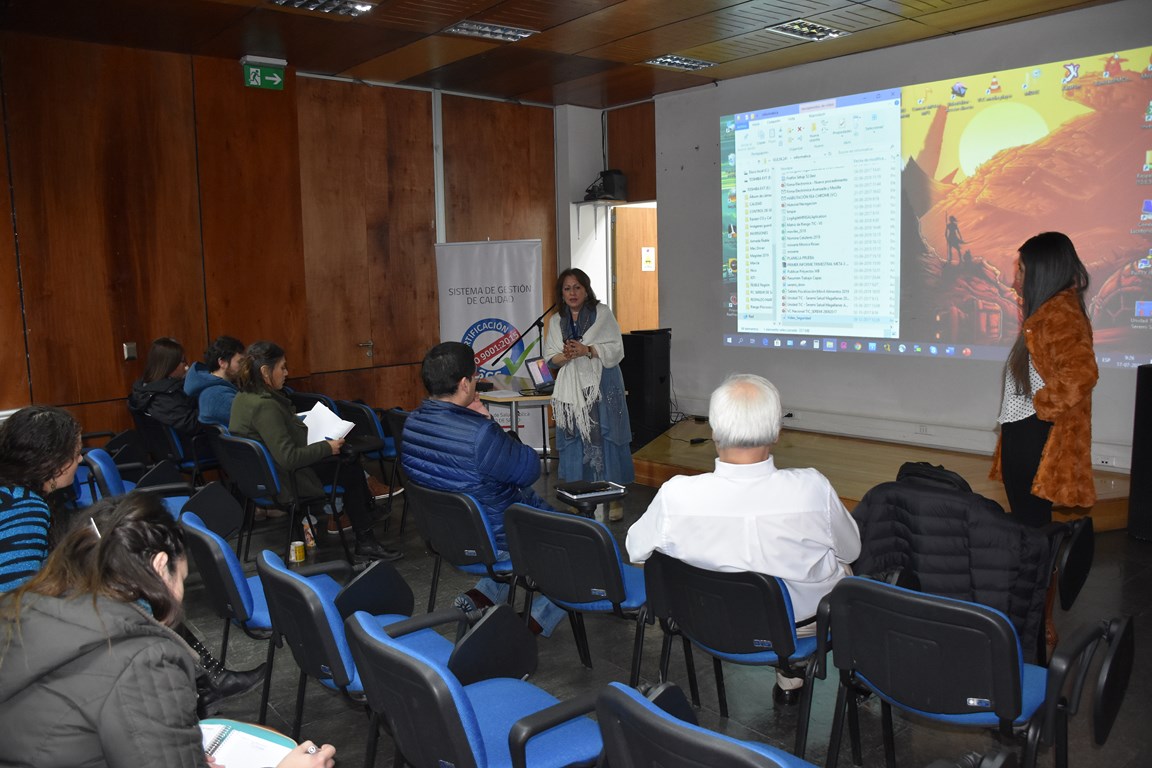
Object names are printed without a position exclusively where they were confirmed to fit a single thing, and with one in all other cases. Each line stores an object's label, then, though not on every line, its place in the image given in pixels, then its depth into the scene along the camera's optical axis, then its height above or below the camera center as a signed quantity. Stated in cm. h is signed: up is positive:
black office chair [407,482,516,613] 321 -98
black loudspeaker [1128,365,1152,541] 473 -112
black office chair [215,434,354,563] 436 -102
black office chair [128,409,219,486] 538 -105
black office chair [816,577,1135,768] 197 -95
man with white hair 242 -69
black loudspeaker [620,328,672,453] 743 -94
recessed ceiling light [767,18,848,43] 583 +163
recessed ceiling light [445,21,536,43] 582 +167
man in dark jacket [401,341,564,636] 326 -66
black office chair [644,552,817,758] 237 -99
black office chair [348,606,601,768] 174 -97
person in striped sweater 233 -57
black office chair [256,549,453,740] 227 -97
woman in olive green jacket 446 -75
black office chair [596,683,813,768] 136 -78
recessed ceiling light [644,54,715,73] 679 +164
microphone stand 732 -49
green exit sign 649 +153
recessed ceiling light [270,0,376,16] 517 +165
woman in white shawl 541 -73
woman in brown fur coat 343 -50
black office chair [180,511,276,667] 276 -98
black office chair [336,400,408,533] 569 -101
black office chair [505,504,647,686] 278 -98
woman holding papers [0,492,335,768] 138 -64
